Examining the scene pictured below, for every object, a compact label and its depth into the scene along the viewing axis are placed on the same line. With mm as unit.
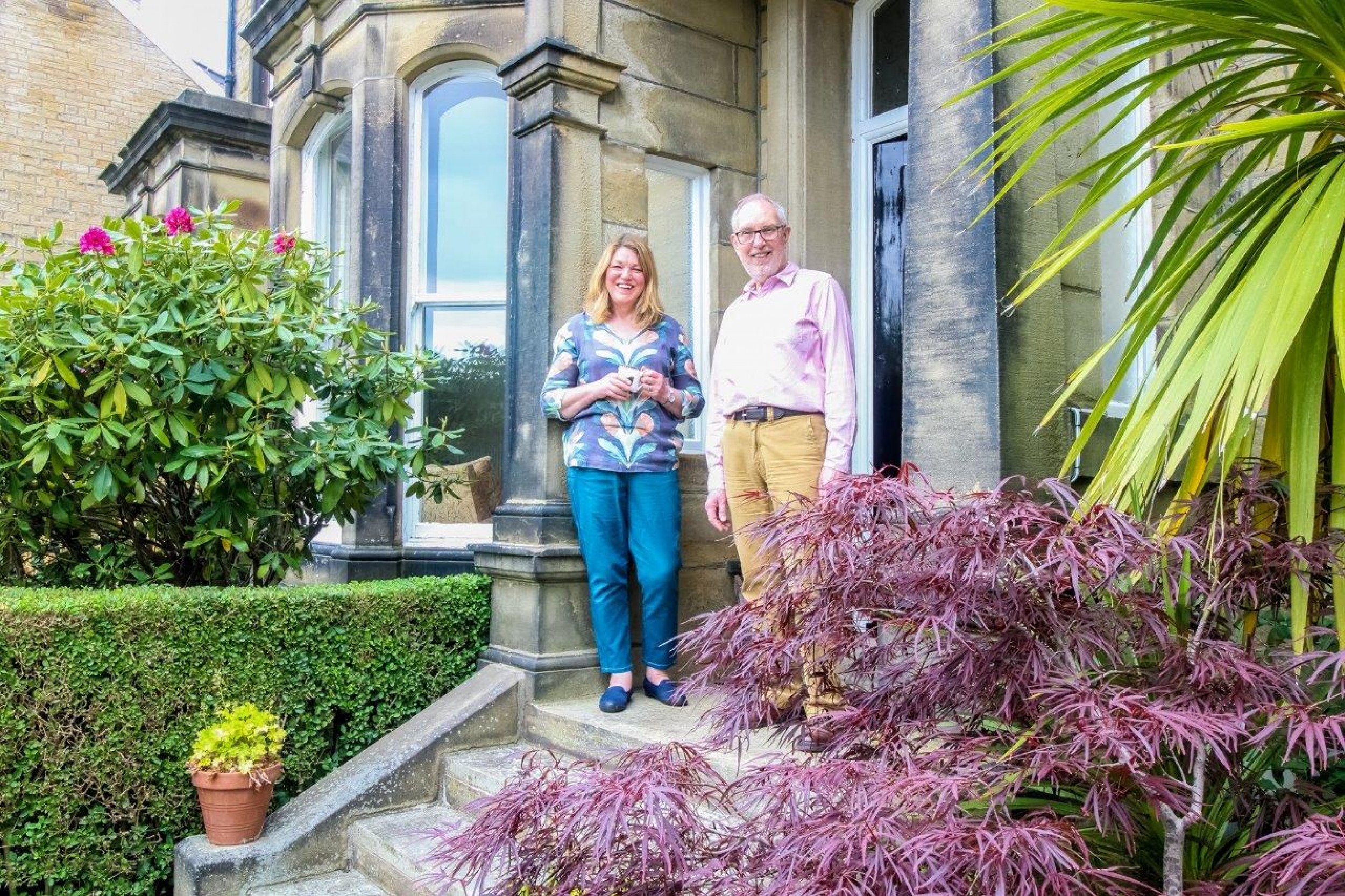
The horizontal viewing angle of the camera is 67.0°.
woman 4047
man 3438
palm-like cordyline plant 1905
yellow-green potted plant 3586
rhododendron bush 4133
